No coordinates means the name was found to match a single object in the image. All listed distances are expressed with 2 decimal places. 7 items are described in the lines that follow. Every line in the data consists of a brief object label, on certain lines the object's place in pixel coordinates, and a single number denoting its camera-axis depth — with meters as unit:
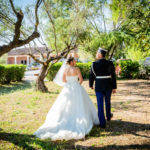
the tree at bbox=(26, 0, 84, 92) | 10.09
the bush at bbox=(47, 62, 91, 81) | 17.86
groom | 4.54
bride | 4.05
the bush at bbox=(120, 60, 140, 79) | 17.45
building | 49.98
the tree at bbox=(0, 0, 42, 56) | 3.88
